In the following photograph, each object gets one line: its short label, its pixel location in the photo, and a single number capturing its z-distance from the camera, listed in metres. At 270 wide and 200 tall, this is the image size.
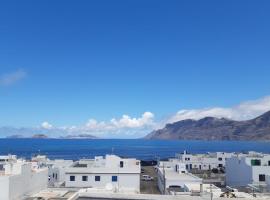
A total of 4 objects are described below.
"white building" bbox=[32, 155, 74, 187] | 35.25
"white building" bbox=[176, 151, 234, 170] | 55.06
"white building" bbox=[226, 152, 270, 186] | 28.89
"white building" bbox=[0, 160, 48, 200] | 18.30
